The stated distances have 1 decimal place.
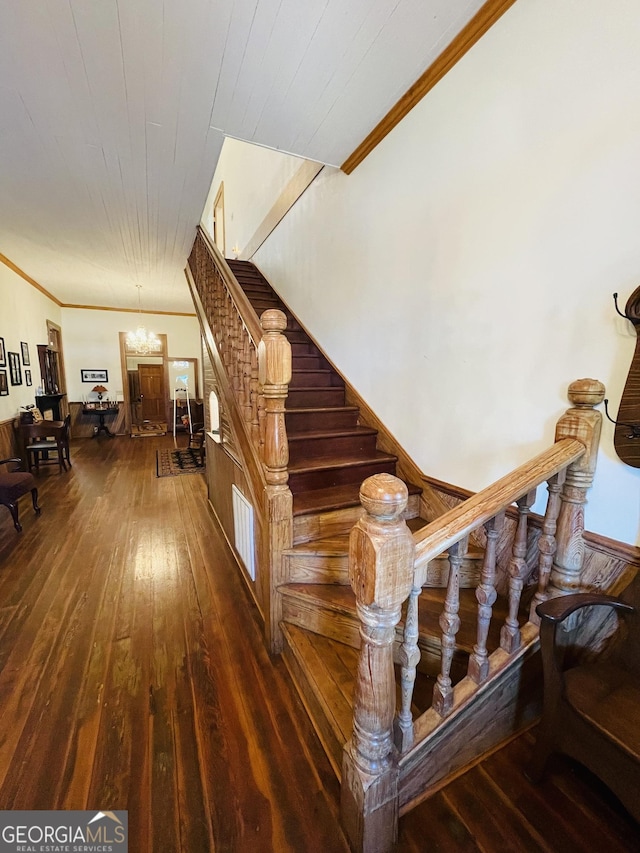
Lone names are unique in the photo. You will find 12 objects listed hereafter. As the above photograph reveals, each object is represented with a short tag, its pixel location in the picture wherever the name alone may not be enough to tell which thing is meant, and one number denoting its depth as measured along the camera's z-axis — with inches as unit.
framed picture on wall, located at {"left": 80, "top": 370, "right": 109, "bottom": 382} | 327.9
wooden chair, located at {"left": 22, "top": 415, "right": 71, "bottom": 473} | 196.7
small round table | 318.7
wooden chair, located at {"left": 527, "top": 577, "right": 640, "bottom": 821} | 37.7
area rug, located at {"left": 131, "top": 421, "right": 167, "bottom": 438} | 357.0
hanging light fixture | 305.4
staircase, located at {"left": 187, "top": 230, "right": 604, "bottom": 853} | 37.6
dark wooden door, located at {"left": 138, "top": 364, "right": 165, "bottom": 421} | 408.2
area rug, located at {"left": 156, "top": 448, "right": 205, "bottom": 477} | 209.5
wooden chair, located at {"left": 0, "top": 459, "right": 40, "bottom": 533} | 119.9
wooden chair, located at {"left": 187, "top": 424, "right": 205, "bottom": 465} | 254.1
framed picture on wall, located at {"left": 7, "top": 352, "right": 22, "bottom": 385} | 194.5
